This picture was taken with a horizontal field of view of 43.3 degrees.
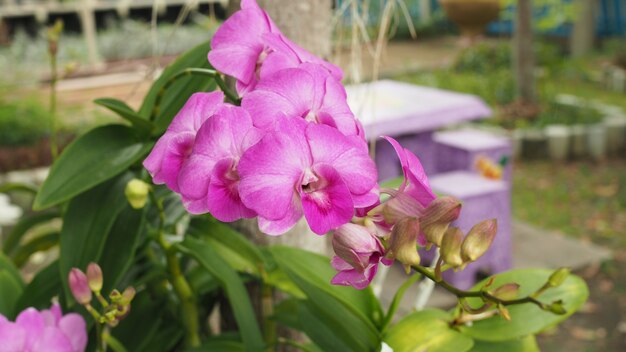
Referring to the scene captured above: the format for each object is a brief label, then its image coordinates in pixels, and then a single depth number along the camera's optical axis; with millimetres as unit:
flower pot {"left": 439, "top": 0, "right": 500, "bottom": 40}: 5117
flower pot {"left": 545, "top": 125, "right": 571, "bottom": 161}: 4652
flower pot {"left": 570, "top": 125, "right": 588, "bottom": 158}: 4680
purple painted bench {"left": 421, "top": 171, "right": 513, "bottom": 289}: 2816
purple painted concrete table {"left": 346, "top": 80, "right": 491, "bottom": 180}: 2922
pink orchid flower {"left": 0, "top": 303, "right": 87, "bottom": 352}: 616
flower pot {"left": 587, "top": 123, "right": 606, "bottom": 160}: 4652
